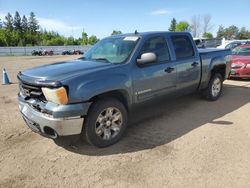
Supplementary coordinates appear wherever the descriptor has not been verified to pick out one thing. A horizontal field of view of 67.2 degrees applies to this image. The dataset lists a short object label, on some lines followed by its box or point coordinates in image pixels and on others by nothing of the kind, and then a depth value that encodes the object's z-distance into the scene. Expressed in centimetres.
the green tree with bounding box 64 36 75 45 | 7263
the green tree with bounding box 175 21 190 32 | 6874
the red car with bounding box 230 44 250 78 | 727
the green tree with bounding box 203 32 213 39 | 6223
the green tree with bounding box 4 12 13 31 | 7794
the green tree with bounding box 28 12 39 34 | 8135
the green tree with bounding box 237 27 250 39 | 6847
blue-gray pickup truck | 271
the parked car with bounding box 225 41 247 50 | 1365
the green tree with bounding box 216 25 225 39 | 7875
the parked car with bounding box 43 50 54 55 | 4159
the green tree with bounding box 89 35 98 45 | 7435
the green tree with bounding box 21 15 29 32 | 7978
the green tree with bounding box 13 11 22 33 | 7857
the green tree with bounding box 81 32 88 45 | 7345
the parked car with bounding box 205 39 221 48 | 2416
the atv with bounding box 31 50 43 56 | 4090
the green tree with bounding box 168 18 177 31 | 8895
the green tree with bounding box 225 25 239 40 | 7458
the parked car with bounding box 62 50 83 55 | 4214
